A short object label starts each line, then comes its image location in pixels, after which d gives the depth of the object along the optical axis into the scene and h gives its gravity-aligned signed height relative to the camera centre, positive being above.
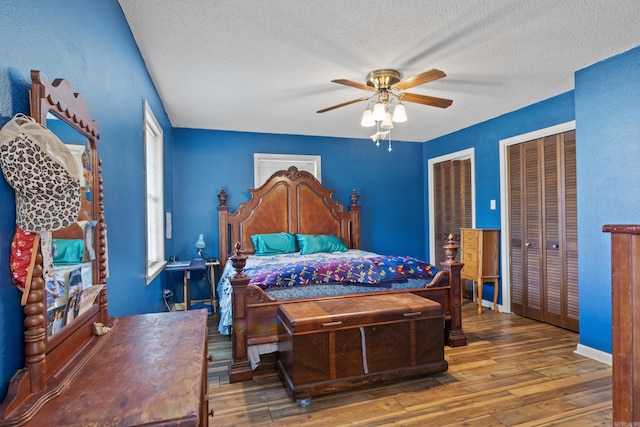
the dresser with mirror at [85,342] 0.79 -0.42
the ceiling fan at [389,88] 2.87 +1.06
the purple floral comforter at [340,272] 2.81 -0.51
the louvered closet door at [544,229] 3.53 -0.21
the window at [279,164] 5.00 +0.76
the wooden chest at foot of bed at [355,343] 2.26 -0.91
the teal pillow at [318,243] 4.46 -0.40
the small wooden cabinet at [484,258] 4.26 -0.59
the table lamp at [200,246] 4.54 -0.41
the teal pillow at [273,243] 4.45 -0.39
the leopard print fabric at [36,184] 0.82 +0.09
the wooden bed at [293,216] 4.67 -0.02
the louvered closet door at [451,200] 4.93 +0.18
